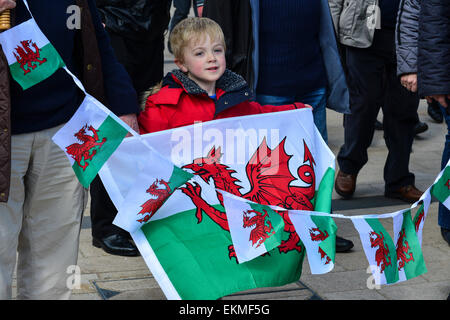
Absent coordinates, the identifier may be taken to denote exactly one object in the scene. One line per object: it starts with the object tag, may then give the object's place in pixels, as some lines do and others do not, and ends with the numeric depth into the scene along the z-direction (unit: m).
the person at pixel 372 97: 11.75
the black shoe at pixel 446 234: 10.37
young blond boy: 7.22
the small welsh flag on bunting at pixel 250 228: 6.36
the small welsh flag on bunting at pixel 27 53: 6.15
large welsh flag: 6.37
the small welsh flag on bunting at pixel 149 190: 6.16
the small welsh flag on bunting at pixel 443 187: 7.16
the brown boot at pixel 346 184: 12.65
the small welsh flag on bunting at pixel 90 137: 6.32
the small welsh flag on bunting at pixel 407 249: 6.96
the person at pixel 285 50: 9.25
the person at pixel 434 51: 8.91
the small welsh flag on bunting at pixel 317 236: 6.50
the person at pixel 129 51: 9.47
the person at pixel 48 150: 6.33
